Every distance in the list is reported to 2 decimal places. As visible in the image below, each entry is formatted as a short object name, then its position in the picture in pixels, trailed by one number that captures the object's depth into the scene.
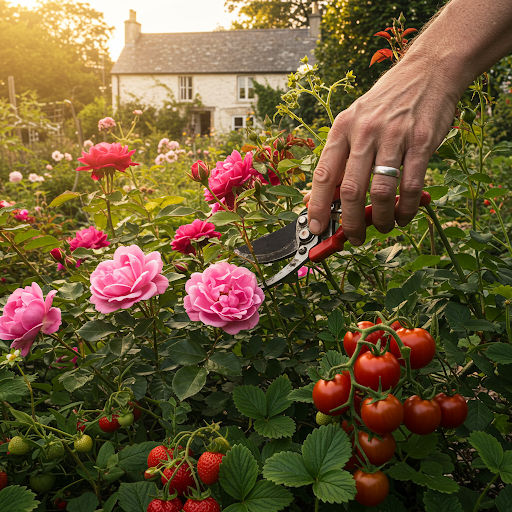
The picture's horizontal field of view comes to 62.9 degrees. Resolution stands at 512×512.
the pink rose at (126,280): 1.01
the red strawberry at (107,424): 0.98
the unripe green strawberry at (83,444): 0.91
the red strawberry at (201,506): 0.72
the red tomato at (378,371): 0.69
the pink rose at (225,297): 0.96
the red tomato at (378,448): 0.72
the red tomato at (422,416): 0.74
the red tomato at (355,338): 0.78
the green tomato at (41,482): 0.98
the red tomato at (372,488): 0.71
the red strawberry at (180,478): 0.76
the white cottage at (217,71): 26.88
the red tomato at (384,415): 0.67
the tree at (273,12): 30.31
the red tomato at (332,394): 0.72
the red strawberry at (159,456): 0.78
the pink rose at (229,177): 1.23
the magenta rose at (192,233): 1.30
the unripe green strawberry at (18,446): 0.88
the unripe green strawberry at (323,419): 0.79
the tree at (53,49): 35.31
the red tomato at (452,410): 0.78
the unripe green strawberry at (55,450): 0.89
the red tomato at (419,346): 0.73
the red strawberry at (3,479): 0.96
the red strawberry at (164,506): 0.74
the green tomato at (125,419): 0.93
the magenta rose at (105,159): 1.54
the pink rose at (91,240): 1.63
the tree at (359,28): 9.80
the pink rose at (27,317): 1.06
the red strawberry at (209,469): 0.74
